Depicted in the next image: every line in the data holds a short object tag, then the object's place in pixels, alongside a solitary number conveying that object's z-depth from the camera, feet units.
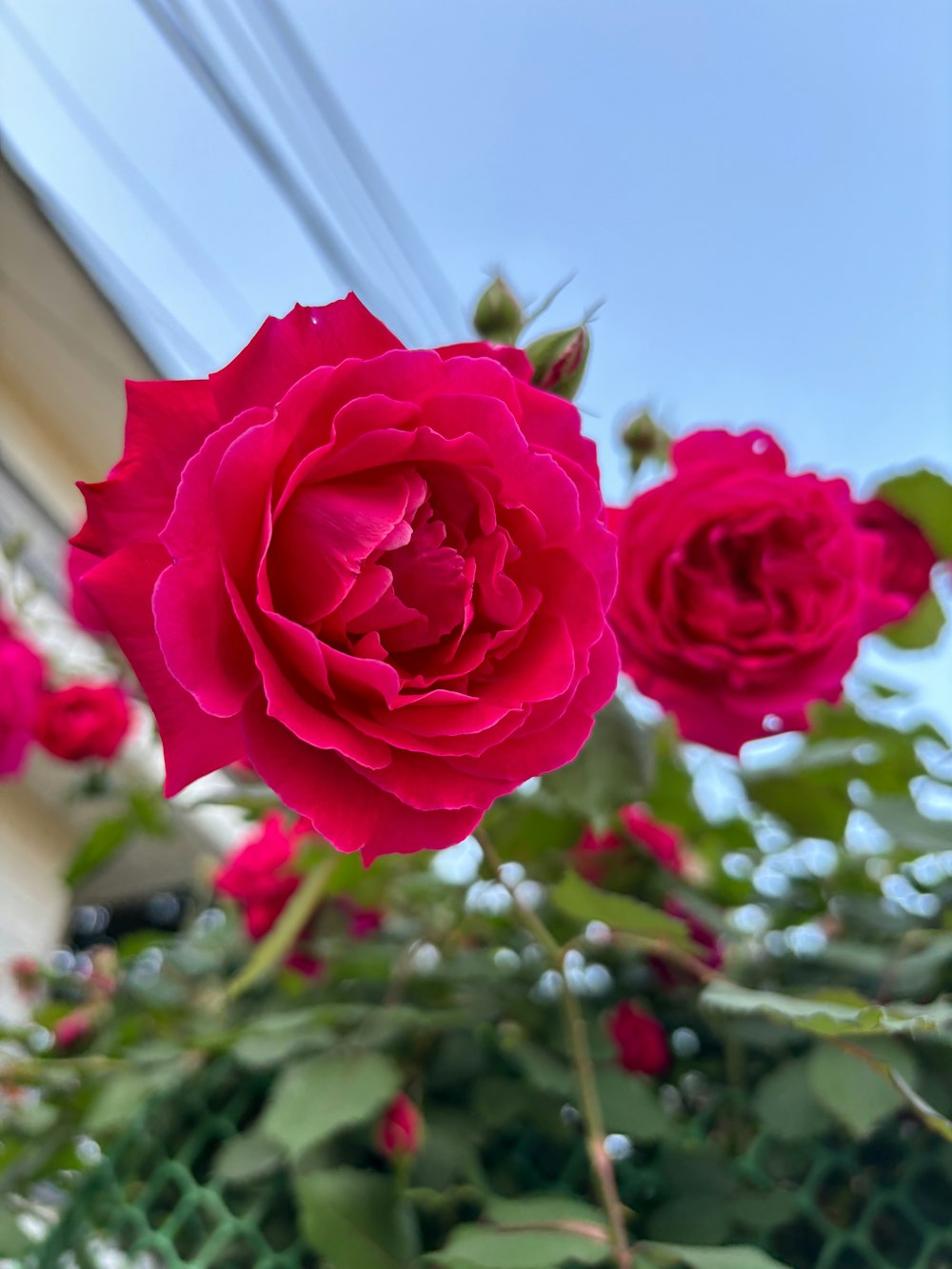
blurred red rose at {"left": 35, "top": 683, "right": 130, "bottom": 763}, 2.20
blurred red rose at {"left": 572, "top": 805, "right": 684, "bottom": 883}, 1.81
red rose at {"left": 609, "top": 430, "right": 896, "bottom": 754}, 1.27
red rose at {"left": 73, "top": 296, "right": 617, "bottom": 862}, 0.70
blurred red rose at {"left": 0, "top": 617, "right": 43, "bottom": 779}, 2.08
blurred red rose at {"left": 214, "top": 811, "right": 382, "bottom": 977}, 1.98
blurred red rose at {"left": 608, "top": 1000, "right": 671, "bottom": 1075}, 1.63
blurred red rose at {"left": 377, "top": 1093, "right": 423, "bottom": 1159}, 1.35
